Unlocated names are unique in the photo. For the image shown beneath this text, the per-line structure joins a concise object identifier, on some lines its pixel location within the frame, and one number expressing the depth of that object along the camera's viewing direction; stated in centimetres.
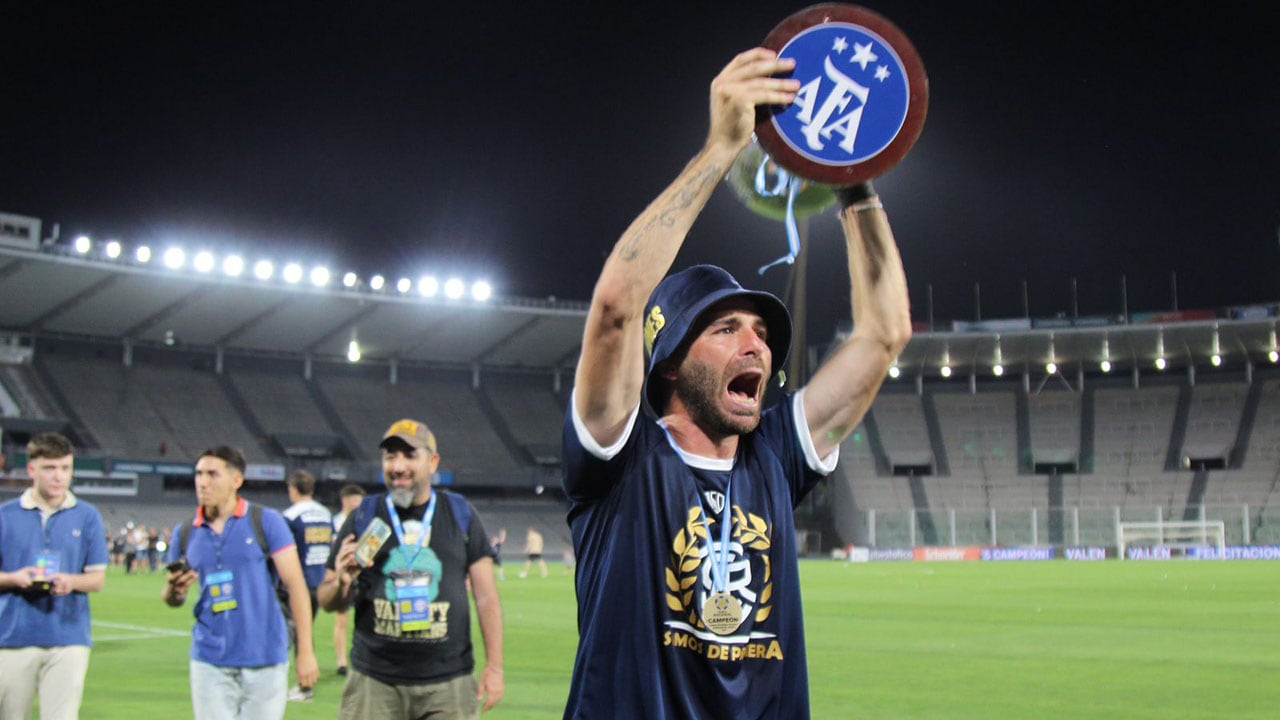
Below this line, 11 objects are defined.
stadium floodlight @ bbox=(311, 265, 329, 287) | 5272
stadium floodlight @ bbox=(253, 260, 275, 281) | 5141
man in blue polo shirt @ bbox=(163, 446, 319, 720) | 677
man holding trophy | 269
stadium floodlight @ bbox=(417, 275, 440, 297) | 5653
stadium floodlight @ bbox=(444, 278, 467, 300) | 5697
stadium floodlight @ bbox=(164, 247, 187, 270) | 4922
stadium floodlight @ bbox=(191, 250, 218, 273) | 4975
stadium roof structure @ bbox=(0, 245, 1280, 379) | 5097
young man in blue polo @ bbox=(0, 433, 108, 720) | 702
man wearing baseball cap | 640
